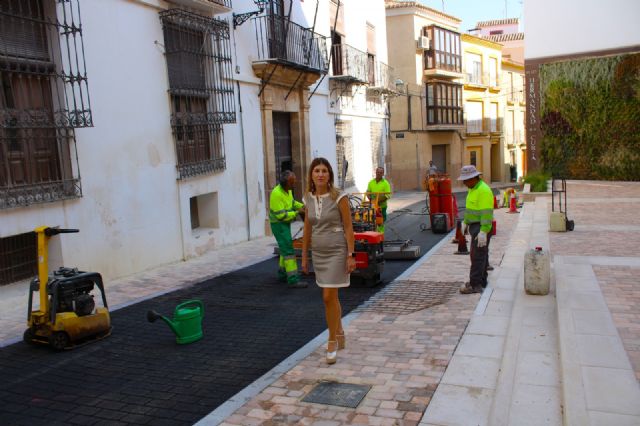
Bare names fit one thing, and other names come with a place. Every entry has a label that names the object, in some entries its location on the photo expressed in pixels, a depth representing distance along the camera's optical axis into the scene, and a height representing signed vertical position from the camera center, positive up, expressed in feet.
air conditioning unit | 106.14 +17.40
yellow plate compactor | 18.76 -4.79
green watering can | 18.93 -5.54
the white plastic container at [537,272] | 21.66 -5.25
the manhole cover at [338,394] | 14.06 -6.19
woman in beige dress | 16.46 -2.61
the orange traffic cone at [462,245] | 34.27 -6.39
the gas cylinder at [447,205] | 45.55 -5.32
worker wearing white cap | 23.29 -3.47
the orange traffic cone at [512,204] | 55.11 -6.76
